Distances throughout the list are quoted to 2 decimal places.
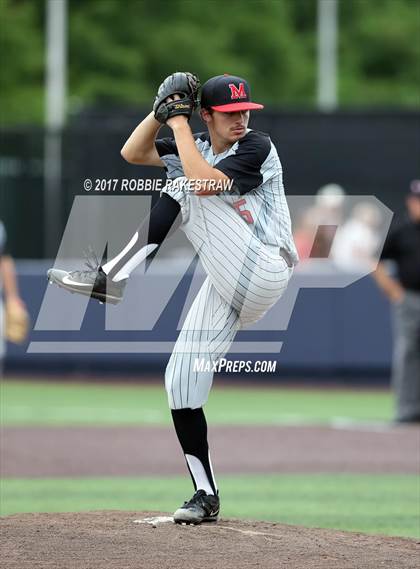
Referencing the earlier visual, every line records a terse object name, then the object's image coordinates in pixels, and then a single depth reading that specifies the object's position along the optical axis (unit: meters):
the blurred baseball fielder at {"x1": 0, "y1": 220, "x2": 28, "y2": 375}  13.30
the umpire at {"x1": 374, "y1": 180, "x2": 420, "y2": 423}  13.38
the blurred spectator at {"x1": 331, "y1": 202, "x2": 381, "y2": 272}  16.62
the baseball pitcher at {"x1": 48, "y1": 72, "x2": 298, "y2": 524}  6.27
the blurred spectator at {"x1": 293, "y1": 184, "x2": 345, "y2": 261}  15.95
